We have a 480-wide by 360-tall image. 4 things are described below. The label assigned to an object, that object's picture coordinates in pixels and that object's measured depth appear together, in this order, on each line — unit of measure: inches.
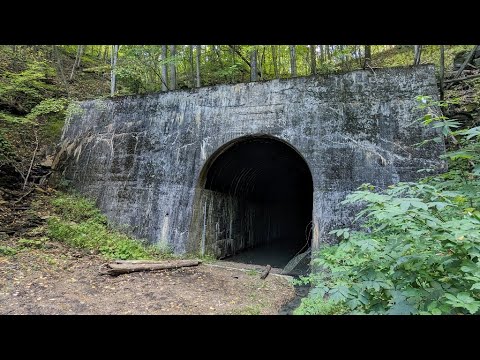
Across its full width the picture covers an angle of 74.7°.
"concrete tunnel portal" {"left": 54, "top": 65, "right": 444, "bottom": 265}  302.8
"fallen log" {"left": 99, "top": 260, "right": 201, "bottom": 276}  301.4
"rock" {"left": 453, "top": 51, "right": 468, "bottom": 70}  443.8
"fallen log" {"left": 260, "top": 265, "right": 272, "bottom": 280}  323.3
